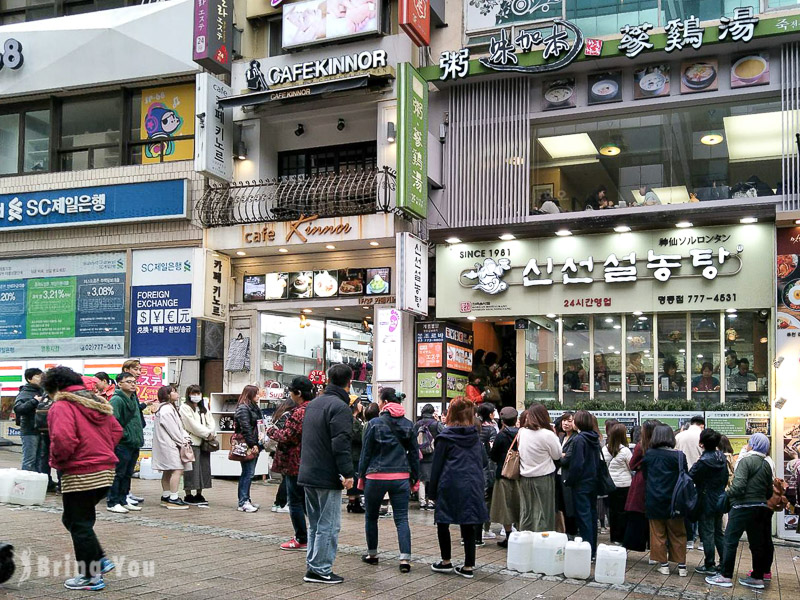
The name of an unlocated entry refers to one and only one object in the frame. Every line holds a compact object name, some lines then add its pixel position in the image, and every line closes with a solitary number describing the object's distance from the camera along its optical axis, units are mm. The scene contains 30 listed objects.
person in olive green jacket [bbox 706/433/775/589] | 9477
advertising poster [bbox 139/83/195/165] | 20453
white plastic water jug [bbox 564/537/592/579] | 9195
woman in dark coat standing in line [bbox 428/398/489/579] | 8906
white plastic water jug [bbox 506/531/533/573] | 9375
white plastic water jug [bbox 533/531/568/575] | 9305
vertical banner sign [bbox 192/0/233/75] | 18844
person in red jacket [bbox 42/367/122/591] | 7441
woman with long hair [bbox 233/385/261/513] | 12789
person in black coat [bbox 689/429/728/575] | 10047
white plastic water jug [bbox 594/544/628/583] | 9047
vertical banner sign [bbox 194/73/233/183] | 18781
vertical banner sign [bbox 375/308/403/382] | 18203
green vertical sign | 16594
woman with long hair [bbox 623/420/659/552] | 10234
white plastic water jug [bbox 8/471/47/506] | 12078
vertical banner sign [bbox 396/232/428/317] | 17156
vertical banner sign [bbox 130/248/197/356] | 19812
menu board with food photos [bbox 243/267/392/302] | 18891
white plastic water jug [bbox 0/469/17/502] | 12195
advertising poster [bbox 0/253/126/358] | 20406
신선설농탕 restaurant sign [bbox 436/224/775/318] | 16000
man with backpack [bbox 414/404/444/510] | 13945
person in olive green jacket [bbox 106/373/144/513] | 12062
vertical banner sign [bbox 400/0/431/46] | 16906
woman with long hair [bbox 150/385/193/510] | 12828
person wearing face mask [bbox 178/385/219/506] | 13312
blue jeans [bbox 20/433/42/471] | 13117
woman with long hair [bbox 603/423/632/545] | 11055
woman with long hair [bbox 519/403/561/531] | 10141
